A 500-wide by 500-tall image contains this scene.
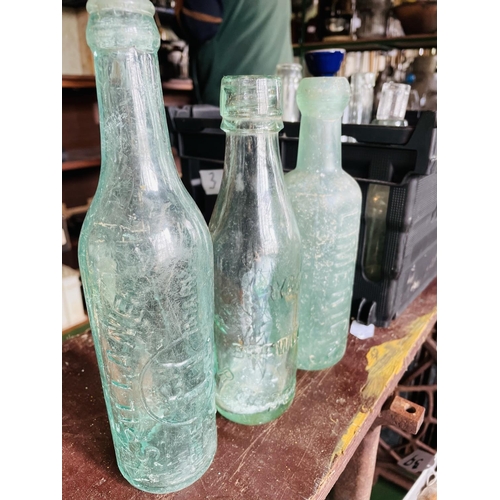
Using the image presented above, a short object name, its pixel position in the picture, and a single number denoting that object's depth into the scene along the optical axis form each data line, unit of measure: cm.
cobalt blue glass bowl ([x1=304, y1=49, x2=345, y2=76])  62
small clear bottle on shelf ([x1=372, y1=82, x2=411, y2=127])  65
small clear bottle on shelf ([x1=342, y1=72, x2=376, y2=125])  71
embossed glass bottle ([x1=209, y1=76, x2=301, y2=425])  39
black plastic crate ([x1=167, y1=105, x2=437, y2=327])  61
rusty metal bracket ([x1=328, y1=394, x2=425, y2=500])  54
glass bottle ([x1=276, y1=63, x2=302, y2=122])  74
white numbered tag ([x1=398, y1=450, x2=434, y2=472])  99
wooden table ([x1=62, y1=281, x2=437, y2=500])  42
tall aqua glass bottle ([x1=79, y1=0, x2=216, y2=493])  31
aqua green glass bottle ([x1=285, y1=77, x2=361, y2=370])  49
